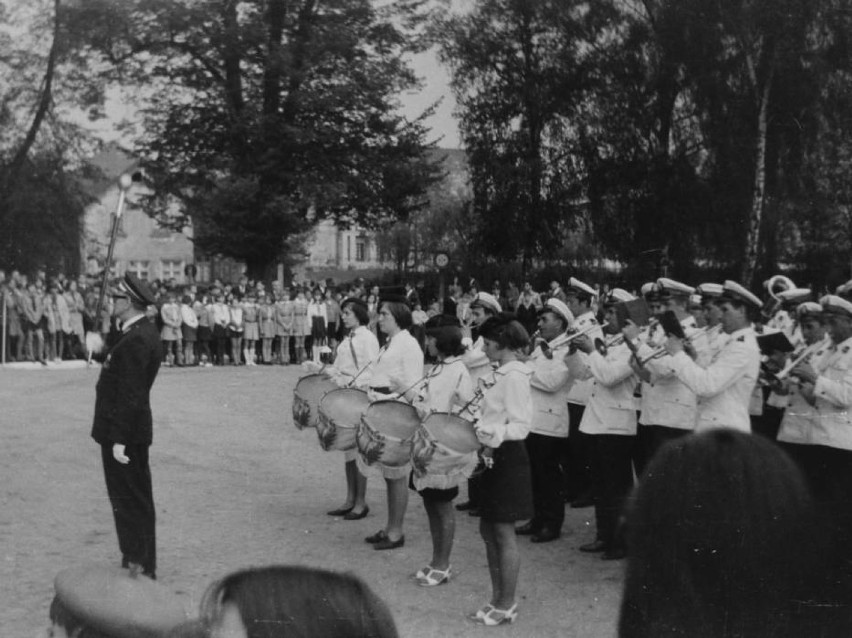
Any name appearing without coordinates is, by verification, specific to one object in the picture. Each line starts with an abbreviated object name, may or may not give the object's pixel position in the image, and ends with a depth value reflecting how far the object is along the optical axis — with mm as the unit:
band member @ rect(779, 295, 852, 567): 6336
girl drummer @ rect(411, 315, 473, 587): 6246
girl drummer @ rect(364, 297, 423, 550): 7516
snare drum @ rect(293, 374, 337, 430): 7664
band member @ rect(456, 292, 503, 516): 7336
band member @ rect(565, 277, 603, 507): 8234
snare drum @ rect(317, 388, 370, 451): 7070
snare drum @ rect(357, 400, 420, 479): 6195
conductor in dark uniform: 6168
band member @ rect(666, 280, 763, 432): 6273
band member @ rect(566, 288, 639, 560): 7195
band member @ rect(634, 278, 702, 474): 6914
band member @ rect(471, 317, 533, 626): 5578
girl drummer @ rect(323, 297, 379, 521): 8148
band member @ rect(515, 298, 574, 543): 7633
